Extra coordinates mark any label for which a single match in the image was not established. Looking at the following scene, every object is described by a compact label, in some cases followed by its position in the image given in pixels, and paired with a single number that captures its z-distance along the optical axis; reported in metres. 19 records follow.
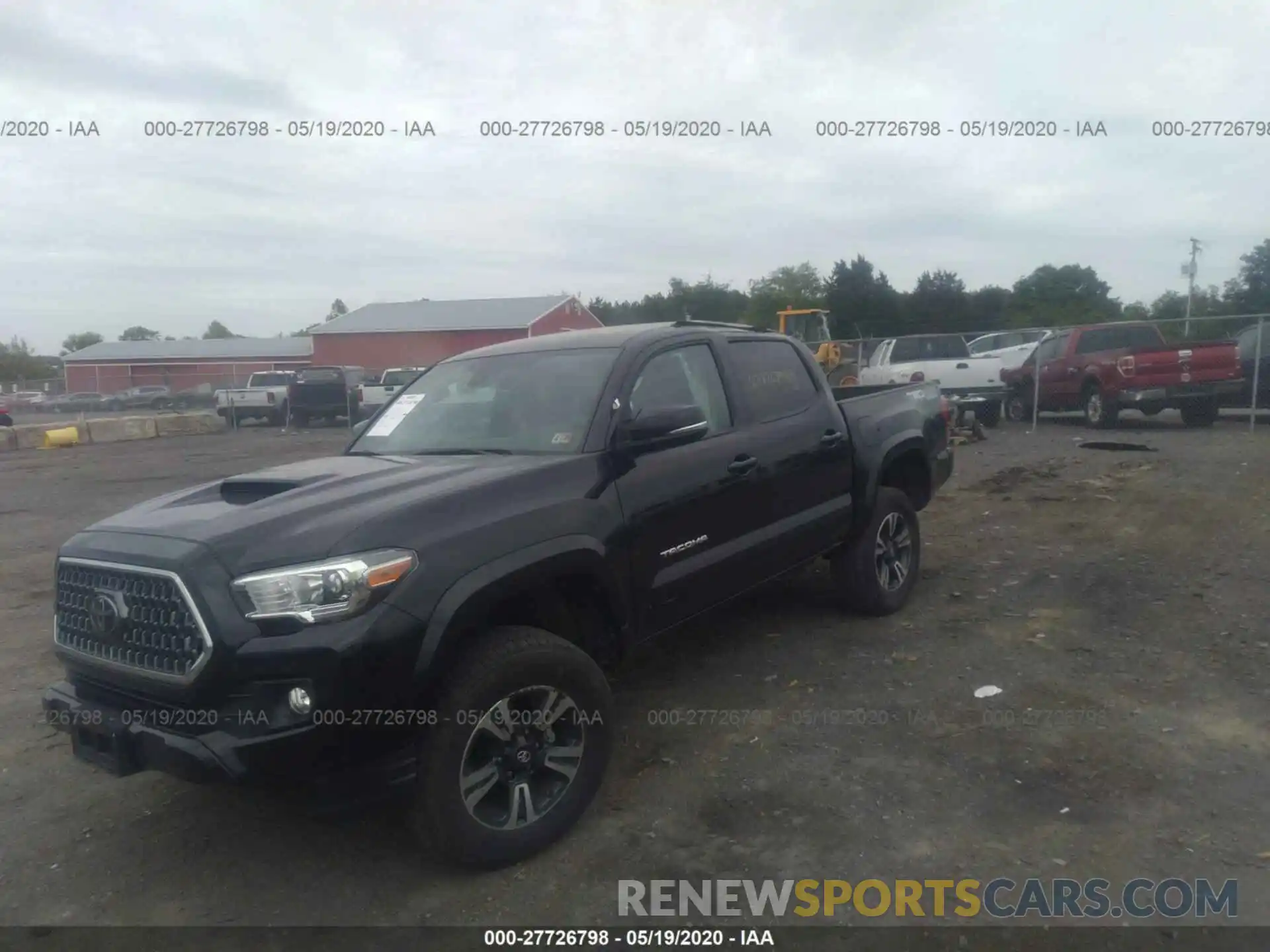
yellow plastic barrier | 21.97
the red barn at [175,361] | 40.69
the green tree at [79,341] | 111.69
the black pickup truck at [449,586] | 3.04
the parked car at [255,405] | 26.05
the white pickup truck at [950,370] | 16.78
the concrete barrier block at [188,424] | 24.11
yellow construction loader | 21.88
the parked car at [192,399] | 36.72
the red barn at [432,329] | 44.91
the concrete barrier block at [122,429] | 22.78
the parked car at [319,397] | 25.05
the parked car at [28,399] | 40.20
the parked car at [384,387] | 24.19
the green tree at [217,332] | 116.62
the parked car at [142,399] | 37.00
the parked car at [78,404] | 39.22
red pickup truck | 14.30
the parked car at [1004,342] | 21.58
